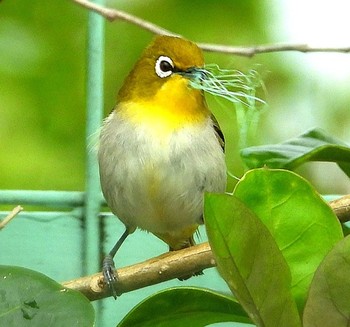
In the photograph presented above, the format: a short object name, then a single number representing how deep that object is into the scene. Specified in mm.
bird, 3027
